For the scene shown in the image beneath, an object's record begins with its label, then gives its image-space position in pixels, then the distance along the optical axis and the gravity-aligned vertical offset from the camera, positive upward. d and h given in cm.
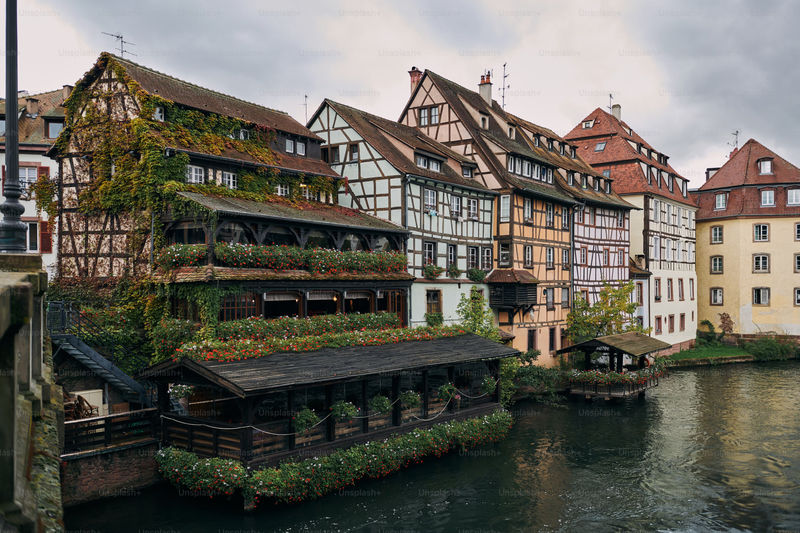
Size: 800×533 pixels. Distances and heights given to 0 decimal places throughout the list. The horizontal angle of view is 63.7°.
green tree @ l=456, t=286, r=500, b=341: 2962 -177
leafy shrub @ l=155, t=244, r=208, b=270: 2077 +80
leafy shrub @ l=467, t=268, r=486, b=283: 3212 +16
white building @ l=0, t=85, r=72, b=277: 3053 +682
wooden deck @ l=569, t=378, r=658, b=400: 3030 -539
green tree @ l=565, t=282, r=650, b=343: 3547 -216
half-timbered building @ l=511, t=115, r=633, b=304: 3859 +377
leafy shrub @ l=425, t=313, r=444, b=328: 2975 -190
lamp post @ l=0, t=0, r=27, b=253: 779 +141
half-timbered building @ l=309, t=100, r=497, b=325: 2936 +394
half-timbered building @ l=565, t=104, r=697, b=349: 4475 +463
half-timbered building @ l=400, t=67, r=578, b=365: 3316 +394
